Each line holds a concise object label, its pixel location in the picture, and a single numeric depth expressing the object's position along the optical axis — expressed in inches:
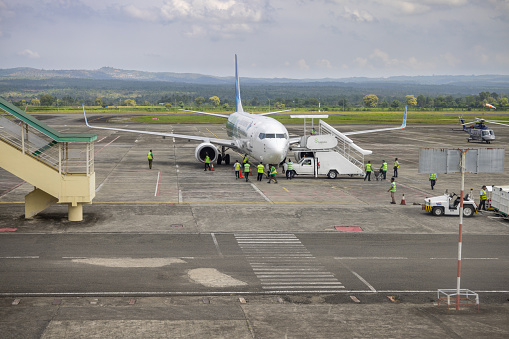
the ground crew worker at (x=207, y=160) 2175.9
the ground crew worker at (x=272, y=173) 1915.6
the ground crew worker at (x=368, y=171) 2003.2
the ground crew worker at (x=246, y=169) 1931.6
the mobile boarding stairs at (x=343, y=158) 2062.0
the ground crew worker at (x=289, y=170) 2002.3
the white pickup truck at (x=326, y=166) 2057.1
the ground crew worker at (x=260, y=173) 1925.4
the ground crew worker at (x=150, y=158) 2250.5
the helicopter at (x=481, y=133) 3599.9
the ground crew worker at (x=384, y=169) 2006.6
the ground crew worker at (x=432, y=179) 1837.0
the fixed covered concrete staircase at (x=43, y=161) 1237.7
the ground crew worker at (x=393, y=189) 1590.8
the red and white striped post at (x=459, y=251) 810.8
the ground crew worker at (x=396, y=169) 2089.1
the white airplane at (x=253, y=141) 1944.8
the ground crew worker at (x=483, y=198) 1513.3
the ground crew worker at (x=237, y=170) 1989.3
